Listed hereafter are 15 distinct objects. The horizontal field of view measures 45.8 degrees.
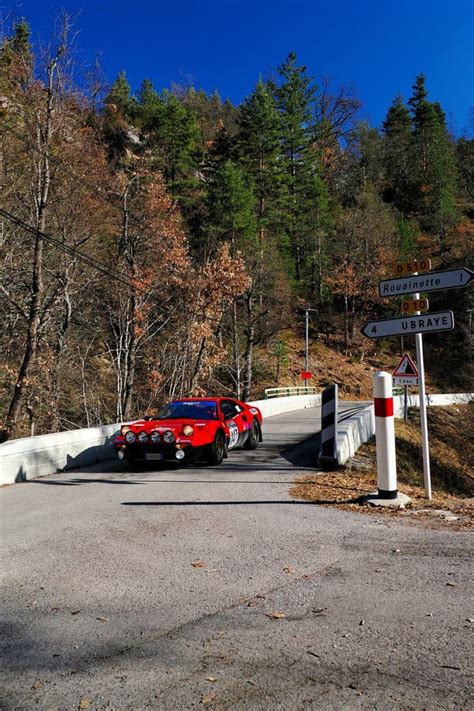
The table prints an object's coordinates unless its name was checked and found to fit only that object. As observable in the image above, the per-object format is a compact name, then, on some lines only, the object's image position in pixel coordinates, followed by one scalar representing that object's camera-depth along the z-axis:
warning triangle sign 14.36
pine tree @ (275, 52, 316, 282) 61.16
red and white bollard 7.10
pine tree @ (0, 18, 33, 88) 15.58
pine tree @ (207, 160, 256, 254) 44.12
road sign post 7.62
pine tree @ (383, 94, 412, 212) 84.06
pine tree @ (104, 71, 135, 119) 68.07
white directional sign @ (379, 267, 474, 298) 7.45
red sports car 10.44
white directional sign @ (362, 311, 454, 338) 7.69
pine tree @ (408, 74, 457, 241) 76.19
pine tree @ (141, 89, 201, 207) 49.34
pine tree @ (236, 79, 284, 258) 53.41
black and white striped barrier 10.36
